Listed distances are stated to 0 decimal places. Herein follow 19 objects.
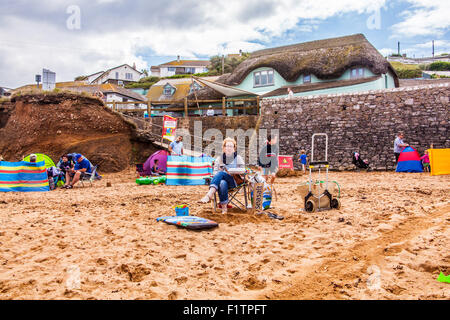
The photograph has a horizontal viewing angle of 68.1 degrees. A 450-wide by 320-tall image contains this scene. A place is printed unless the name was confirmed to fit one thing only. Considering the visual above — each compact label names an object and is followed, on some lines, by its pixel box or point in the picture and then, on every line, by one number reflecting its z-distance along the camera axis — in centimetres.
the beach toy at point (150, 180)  1007
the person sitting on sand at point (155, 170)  1141
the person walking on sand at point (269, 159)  860
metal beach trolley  563
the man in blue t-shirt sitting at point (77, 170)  934
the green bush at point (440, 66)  5338
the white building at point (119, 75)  5209
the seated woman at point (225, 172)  518
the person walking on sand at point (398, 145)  1255
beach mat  432
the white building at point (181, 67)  5962
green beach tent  1025
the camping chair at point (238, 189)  529
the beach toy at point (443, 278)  258
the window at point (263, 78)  2259
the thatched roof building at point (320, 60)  1928
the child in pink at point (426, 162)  1210
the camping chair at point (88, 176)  977
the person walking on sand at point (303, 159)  1408
